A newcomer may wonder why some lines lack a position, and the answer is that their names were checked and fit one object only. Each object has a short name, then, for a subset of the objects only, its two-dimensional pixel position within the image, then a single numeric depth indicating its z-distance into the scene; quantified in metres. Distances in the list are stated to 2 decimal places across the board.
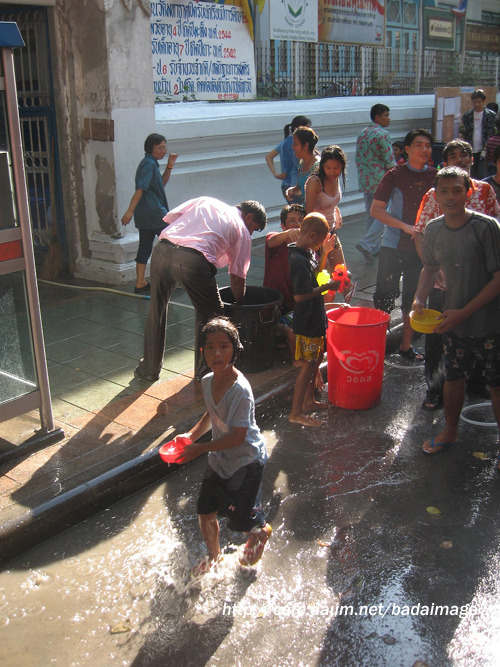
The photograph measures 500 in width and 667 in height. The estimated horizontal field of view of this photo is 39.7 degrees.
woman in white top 6.32
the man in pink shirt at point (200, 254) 5.05
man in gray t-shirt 4.29
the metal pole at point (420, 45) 15.92
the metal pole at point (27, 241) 4.13
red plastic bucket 5.20
